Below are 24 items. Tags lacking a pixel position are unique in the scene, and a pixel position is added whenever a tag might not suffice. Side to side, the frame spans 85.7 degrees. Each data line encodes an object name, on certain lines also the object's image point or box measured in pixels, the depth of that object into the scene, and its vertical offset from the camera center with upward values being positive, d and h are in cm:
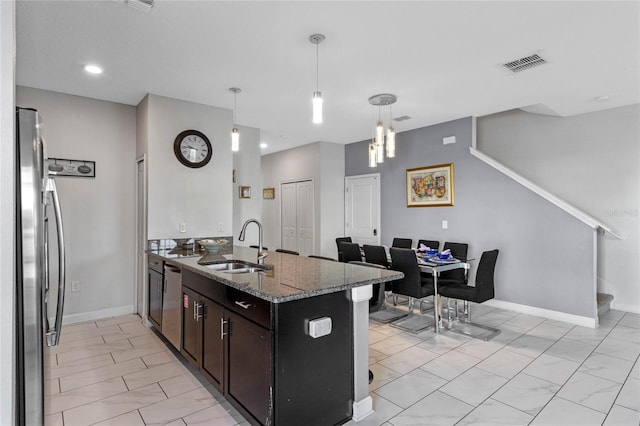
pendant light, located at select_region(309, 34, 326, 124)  250 +78
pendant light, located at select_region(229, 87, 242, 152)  355 +83
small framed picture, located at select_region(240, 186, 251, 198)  555 +32
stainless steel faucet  275 -36
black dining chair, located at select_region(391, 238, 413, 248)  570 -53
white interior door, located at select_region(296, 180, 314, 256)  688 -12
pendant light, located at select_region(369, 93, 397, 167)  376 +83
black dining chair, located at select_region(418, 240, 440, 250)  534 -52
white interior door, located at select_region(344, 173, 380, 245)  641 +5
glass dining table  369 -62
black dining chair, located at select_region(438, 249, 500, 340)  358 -85
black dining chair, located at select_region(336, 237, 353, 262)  639 -53
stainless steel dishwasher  295 -85
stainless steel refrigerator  113 -20
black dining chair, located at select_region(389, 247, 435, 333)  371 -76
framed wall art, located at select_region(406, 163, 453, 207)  532 +39
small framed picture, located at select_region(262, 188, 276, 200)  791 +41
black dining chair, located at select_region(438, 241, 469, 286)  428 -80
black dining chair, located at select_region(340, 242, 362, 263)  456 -56
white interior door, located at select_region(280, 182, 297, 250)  734 -11
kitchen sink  282 -46
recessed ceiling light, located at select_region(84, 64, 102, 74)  324 +137
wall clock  414 +78
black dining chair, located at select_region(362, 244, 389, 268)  424 -55
